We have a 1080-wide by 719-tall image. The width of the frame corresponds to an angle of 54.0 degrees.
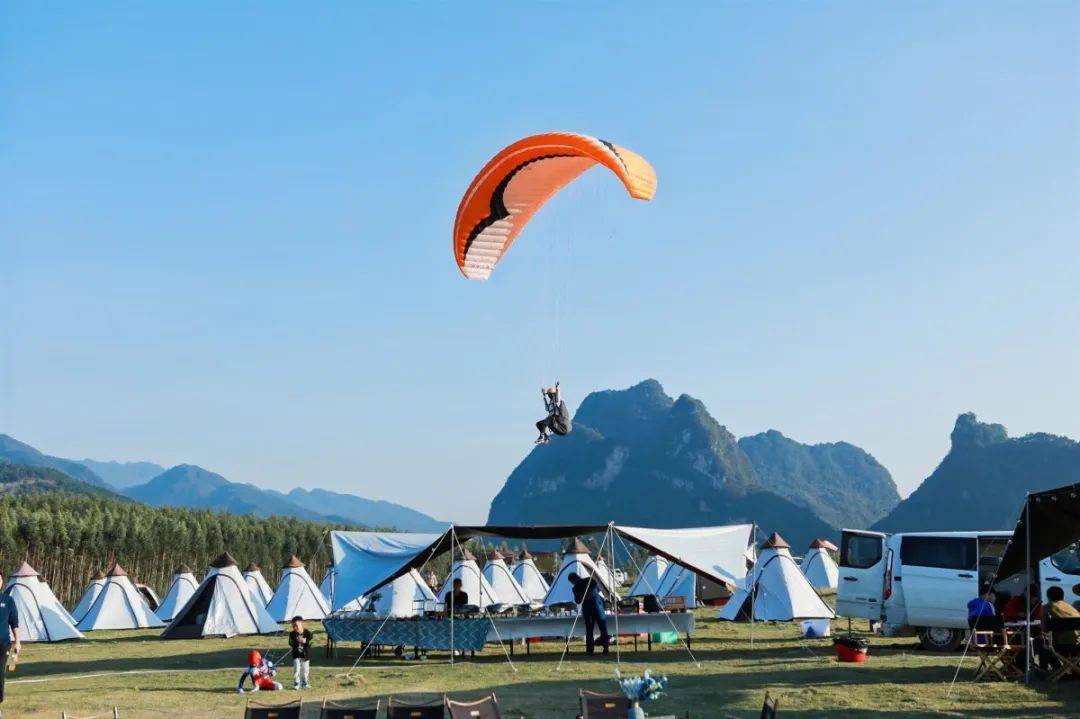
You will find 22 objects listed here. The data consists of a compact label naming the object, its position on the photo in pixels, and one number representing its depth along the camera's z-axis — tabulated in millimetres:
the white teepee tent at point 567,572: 31531
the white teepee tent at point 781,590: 25391
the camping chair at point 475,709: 8852
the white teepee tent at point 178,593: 32844
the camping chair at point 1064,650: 13617
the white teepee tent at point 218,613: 27172
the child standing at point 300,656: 15570
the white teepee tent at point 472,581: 31812
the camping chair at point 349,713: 8641
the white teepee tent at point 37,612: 27266
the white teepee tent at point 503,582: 35062
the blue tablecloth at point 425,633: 18594
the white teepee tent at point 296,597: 32281
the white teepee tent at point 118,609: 31062
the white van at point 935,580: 17859
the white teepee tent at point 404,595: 28484
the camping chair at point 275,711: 8820
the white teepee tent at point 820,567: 36375
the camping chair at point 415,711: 8836
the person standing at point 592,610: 18703
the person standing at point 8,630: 11631
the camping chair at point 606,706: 8711
